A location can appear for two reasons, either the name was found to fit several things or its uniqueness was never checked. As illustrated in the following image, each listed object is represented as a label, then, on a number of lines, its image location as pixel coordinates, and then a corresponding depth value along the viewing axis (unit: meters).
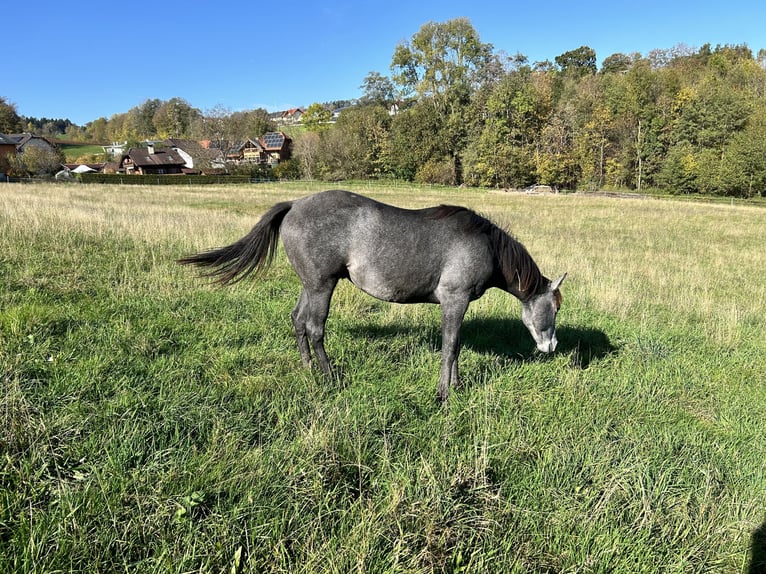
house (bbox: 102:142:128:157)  127.66
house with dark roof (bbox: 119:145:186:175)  85.38
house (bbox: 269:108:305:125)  170.30
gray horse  4.32
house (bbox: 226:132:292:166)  98.69
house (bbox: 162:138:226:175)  82.56
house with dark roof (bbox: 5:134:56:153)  68.19
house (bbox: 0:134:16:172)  62.03
